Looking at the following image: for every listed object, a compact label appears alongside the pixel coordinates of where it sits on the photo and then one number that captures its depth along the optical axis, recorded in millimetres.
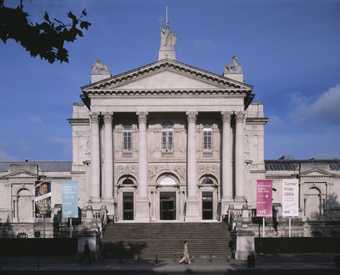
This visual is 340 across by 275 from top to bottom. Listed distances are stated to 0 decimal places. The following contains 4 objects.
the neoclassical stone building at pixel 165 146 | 61625
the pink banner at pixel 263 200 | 53188
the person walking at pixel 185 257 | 44856
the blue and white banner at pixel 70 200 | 53844
